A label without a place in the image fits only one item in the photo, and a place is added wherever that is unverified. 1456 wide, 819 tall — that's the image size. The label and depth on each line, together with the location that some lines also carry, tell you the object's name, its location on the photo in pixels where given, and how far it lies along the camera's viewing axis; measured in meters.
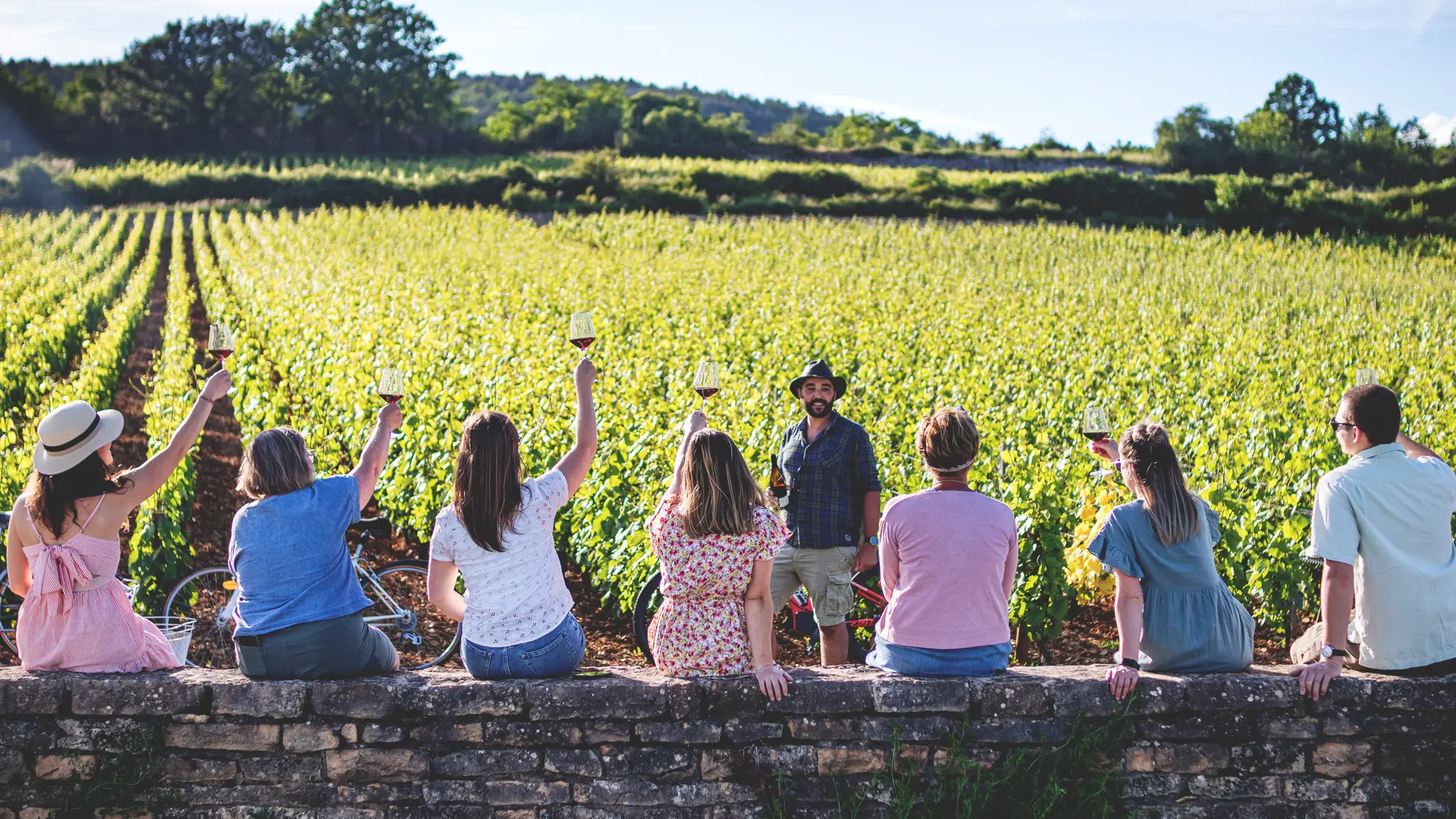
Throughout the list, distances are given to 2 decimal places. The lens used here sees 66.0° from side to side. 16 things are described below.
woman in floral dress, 3.96
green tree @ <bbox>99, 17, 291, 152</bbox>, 71.19
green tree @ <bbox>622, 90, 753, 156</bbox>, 66.31
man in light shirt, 3.90
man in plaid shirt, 5.18
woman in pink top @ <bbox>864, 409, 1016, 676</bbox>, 4.01
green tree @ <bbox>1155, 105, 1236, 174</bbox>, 56.38
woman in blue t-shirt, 4.05
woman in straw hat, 3.96
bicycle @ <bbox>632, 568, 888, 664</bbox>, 5.66
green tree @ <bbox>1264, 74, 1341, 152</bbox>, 86.25
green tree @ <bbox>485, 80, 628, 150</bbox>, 73.25
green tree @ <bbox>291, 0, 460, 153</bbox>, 75.06
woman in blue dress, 3.96
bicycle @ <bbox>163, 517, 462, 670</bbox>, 6.16
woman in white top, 3.91
